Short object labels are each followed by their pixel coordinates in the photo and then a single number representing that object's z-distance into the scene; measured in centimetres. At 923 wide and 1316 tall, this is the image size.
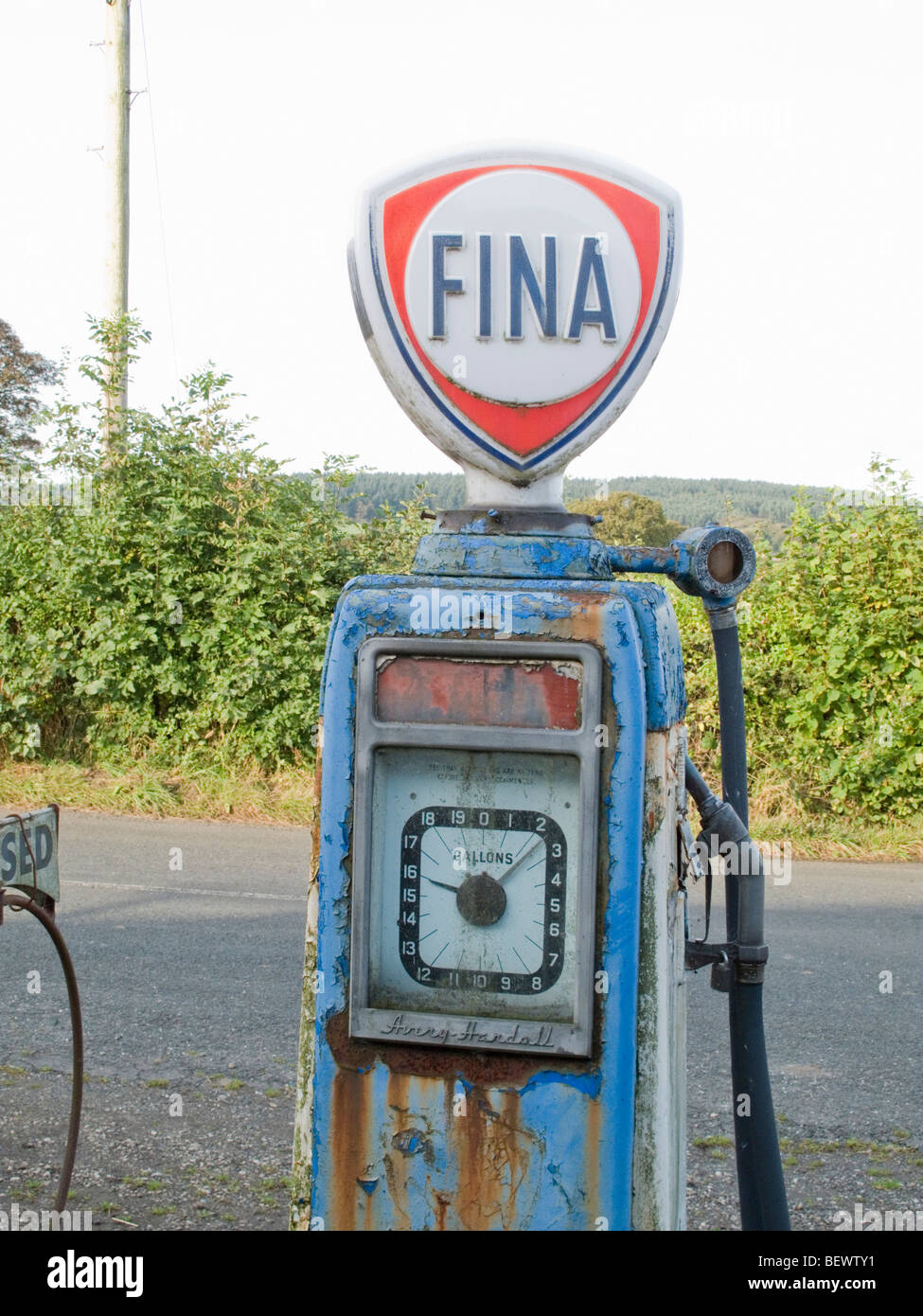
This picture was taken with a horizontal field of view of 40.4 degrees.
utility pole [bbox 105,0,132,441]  928
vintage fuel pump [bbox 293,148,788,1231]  171
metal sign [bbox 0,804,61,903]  276
